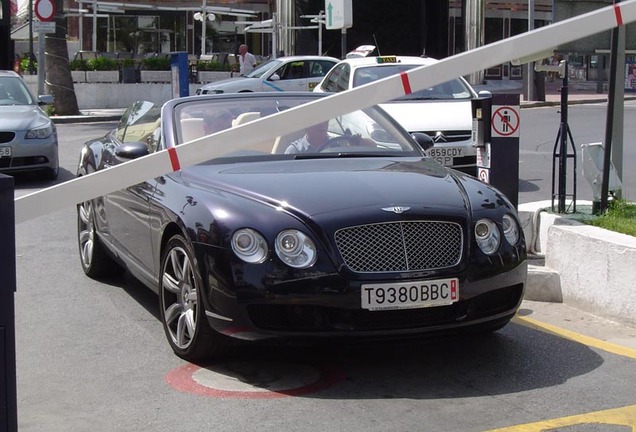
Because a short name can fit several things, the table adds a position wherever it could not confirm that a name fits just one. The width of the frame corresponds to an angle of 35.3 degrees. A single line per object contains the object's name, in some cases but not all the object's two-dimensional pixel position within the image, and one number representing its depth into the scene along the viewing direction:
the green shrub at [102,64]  28.81
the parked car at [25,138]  12.87
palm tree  23.94
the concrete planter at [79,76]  28.48
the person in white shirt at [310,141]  6.15
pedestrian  28.15
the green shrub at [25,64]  30.07
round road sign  22.86
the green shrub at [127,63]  29.09
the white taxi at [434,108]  11.38
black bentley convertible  4.81
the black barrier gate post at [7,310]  2.95
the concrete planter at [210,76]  29.77
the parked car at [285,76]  23.59
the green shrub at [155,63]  29.36
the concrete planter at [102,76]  28.69
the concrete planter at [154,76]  29.09
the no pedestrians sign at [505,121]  7.82
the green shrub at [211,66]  29.92
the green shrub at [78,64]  28.45
